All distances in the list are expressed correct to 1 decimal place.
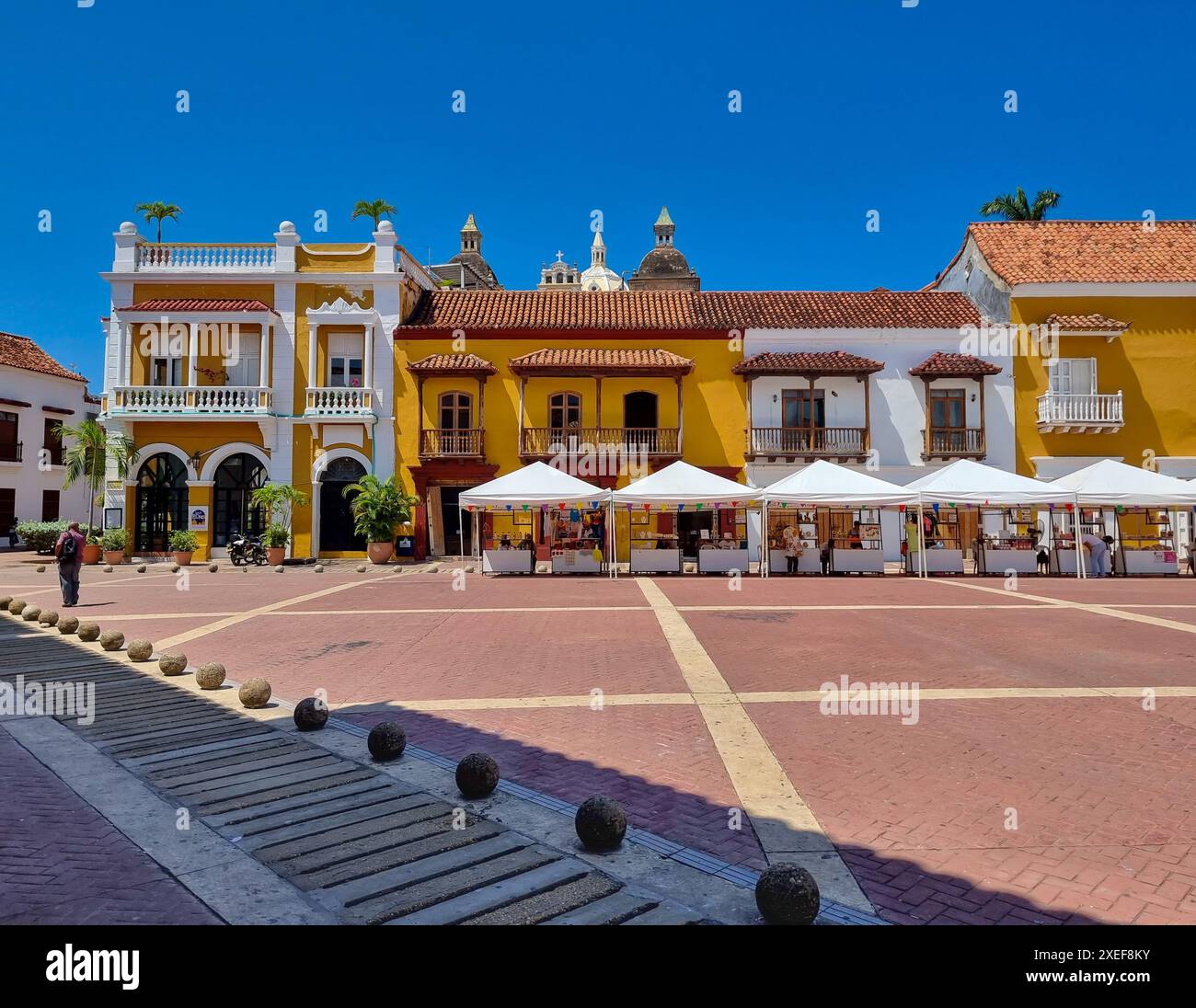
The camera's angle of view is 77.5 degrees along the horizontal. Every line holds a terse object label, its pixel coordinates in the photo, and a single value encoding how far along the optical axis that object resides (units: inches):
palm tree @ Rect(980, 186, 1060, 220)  1344.7
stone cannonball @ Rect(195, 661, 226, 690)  306.5
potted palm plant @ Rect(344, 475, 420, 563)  971.9
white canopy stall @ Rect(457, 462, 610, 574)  800.3
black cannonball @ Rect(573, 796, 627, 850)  164.6
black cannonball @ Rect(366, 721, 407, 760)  223.9
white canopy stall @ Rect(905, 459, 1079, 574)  797.9
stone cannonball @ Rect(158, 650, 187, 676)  333.1
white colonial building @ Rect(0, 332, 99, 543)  1413.6
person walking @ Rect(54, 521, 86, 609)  551.8
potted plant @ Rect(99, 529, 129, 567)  970.7
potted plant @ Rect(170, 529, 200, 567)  954.1
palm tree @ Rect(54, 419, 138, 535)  1016.2
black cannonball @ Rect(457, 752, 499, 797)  193.9
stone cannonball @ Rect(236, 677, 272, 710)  280.5
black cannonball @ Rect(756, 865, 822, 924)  131.7
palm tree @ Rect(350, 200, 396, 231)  1074.1
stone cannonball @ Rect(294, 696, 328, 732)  253.1
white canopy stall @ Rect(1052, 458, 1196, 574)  813.9
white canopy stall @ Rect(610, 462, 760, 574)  810.8
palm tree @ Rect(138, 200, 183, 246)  1083.3
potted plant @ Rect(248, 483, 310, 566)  975.0
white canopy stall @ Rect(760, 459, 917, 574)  796.0
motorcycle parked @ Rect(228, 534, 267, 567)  961.5
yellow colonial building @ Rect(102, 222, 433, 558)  1032.2
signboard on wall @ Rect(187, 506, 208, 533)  1037.8
